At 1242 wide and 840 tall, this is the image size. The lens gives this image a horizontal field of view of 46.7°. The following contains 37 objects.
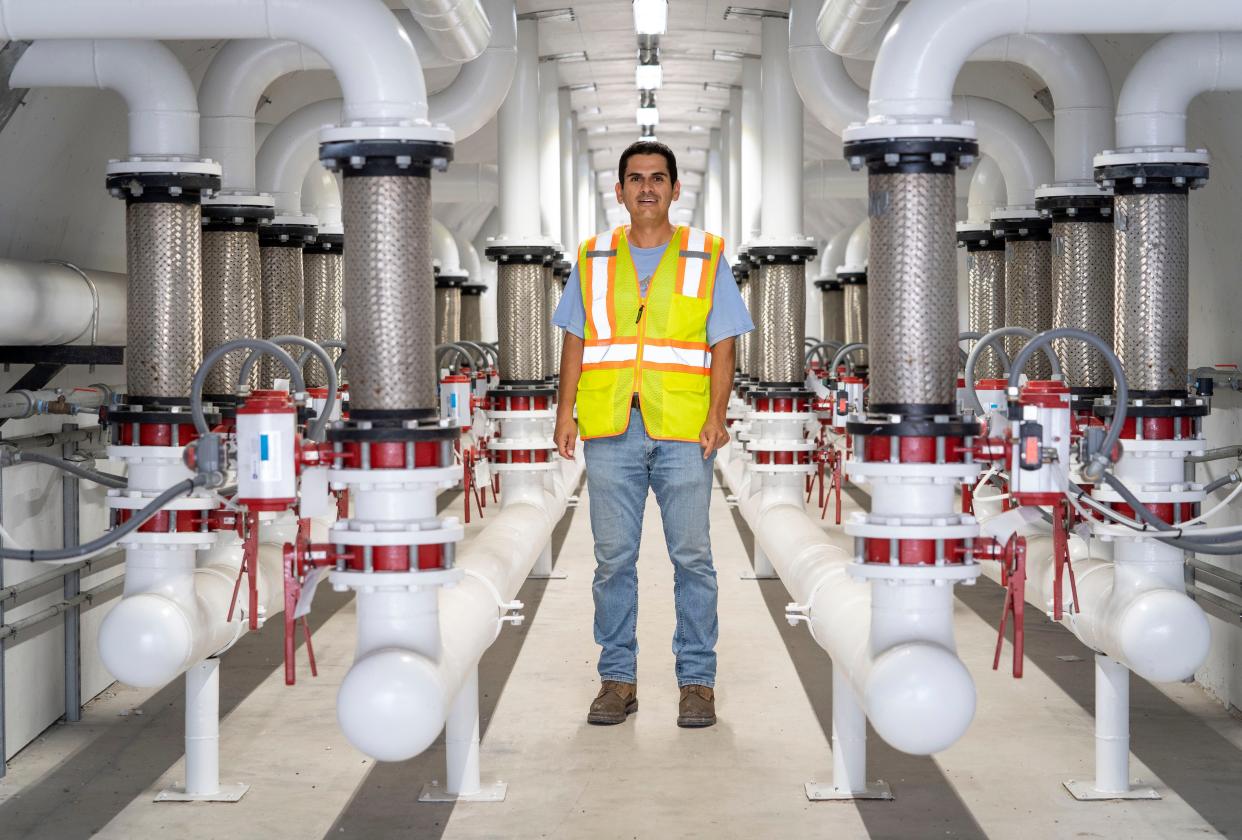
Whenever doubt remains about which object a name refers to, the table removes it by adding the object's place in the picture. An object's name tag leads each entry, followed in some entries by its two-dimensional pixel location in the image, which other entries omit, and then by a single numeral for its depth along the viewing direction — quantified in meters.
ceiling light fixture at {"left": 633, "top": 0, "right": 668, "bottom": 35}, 7.08
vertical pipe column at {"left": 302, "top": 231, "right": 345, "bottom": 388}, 6.69
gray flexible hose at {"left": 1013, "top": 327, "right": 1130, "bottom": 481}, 3.37
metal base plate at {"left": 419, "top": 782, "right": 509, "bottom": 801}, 3.78
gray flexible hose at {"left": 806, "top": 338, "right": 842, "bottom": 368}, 10.12
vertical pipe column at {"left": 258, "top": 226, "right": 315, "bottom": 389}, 5.73
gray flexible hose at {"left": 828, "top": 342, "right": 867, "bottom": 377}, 7.78
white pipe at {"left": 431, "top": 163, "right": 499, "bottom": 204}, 12.09
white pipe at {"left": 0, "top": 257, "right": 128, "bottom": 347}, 4.05
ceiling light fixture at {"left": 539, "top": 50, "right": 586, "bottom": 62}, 9.49
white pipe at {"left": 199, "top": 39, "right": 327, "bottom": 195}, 4.87
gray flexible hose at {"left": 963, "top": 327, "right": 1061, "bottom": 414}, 4.11
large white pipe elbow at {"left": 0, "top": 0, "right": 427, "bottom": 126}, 3.21
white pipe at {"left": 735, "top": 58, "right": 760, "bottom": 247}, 9.61
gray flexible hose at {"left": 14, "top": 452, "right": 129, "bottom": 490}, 3.71
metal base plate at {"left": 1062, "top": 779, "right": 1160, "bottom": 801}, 3.82
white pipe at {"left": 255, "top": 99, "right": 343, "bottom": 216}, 5.96
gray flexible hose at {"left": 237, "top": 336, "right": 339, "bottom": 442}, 3.85
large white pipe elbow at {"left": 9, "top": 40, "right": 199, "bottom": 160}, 3.87
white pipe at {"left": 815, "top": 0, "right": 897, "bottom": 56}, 4.55
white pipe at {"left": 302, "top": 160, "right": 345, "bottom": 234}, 7.10
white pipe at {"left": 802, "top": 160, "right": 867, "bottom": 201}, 11.80
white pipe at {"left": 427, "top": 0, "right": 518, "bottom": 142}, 6.17
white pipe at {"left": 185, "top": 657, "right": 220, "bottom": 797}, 3.85
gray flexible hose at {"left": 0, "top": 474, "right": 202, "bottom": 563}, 3.35
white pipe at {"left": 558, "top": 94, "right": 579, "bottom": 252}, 11.20
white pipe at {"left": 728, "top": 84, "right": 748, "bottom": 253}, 11.05
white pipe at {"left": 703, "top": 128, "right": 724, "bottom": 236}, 13.99
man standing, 4.03
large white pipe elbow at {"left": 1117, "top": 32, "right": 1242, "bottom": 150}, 3.74
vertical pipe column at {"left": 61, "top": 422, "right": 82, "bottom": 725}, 4.75
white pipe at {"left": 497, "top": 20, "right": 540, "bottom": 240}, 7.72
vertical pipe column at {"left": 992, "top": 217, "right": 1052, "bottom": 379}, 5.70
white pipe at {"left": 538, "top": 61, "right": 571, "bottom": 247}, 9.33
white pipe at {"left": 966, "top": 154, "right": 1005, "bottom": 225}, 6.93
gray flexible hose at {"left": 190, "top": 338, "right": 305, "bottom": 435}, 3.54
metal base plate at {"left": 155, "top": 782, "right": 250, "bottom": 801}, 3.85
